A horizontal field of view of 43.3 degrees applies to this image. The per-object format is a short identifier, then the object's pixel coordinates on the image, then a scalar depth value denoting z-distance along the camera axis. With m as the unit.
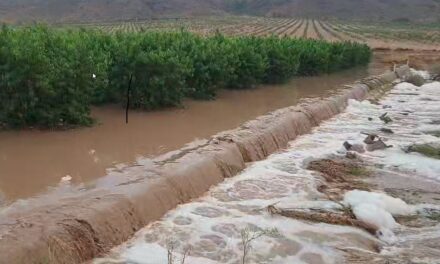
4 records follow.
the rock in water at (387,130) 13.92
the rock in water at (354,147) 11.43
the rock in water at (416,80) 25.67
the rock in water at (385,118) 15.43
